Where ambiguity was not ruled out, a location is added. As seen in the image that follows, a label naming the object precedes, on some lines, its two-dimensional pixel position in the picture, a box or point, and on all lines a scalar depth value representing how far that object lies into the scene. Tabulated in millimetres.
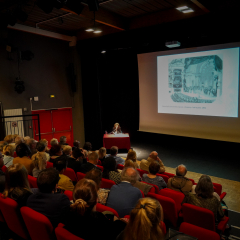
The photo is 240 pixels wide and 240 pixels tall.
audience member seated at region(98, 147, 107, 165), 4965
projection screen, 6562
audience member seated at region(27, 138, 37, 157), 5090
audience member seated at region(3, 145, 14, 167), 4298
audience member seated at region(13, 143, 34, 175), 3772
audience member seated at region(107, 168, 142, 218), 2479
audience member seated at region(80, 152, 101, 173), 3911
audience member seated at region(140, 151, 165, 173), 4696
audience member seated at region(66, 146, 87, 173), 4086
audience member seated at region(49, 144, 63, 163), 4422
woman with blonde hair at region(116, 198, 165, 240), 1440
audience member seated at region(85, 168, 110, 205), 2586
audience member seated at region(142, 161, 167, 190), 3598
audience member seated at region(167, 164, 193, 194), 3508
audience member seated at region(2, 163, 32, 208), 2422
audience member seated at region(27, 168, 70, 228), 2146
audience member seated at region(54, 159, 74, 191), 3102
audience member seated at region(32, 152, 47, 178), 3579
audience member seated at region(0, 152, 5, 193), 2959
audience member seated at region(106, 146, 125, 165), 5035
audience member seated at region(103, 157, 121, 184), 3613
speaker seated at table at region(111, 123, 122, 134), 8398
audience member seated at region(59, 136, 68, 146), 5965
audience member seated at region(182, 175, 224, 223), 2754
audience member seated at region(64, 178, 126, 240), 1747
